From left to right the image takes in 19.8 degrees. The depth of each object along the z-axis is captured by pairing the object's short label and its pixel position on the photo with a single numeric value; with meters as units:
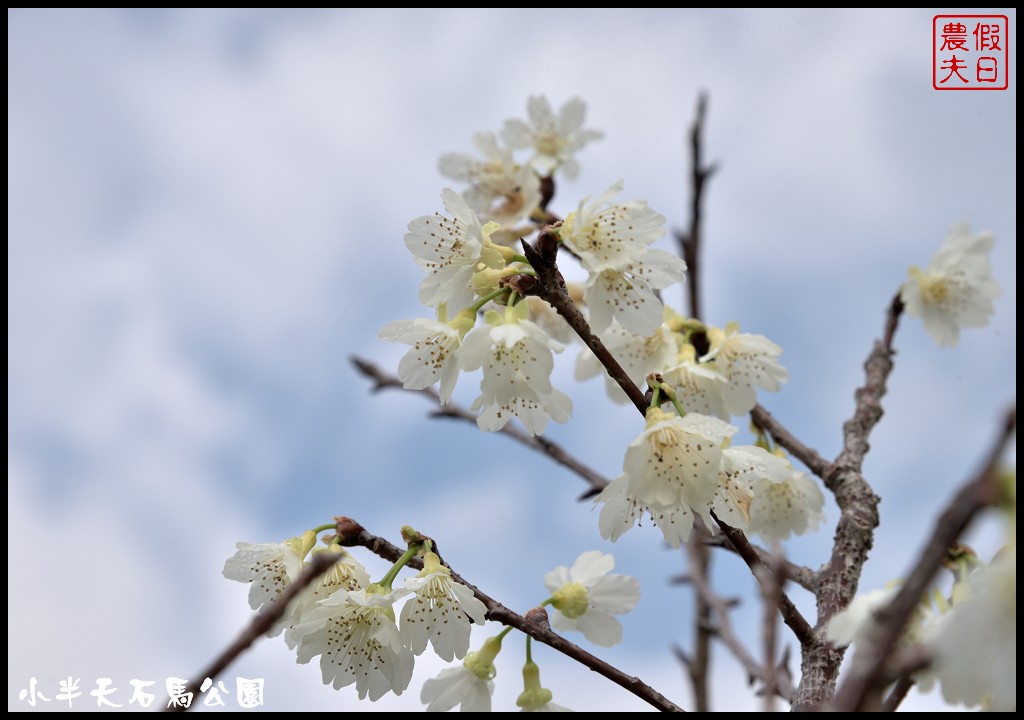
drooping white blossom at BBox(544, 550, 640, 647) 0.75
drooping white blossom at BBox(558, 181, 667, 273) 0.69
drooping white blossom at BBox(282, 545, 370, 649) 0.69
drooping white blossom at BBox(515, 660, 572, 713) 0.72
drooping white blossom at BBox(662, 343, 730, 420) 0.75
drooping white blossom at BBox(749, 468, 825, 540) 0.77
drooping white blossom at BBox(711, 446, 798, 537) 0.69
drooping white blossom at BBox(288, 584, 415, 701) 0.68
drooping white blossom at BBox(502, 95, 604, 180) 0.89
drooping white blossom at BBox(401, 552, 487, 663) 0.69
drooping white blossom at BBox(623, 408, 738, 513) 0.68
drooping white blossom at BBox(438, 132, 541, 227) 0.86
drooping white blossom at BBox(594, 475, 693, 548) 0.69
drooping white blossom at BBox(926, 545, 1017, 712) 0.60
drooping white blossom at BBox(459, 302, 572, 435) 0.68
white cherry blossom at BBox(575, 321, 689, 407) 0.77
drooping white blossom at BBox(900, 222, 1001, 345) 0.86
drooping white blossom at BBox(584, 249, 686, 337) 0.70
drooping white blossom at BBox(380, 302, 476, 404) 0.70
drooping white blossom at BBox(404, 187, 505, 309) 0.69
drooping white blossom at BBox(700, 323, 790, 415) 0.76
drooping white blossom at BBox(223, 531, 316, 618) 0.70
